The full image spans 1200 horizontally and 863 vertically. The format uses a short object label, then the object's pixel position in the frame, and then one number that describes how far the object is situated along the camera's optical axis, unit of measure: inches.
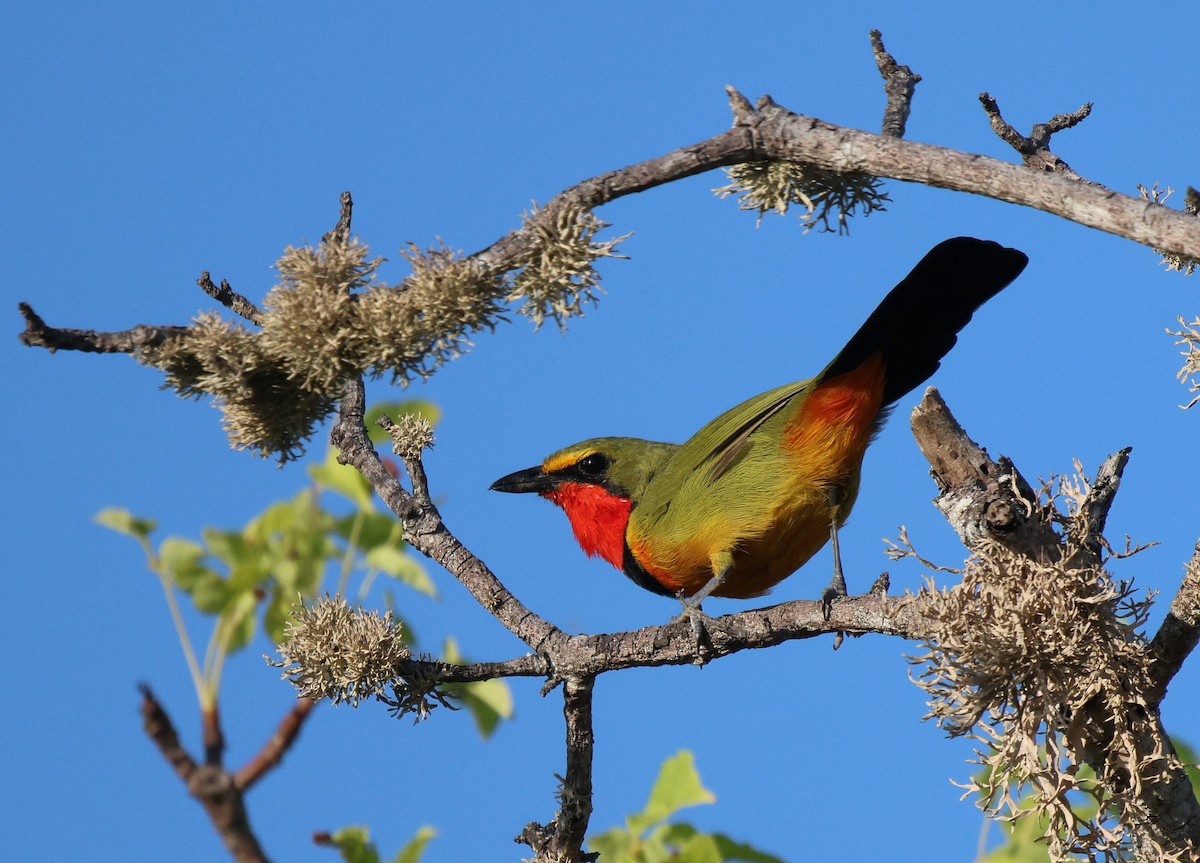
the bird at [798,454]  288.4
